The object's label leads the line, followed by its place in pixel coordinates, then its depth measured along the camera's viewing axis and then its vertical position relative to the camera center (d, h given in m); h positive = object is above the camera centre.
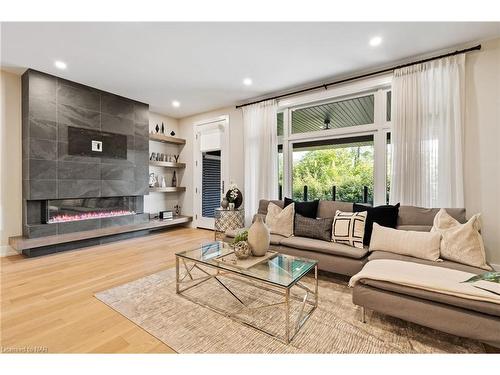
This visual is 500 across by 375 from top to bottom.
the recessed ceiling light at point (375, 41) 2.61 +1.67
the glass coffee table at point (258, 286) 1.75 -1.04
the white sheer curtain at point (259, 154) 4.19 +0.61
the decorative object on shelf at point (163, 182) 5.53 +0.09
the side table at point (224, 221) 4.31 -0.65
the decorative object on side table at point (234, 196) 4.43 -0.19
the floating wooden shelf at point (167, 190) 5.17 -0.08
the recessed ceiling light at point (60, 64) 3.16 +1.71
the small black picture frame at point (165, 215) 5.16 -0.64
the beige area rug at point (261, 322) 1.54 -1.07
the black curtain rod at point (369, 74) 2.70 +1.60
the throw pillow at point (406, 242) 2.15 -0.56
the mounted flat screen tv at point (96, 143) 3.82 +0.77
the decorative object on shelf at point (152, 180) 5.29 +0.15
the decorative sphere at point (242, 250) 2.06 -0.58
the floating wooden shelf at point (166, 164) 5.14 +0.53
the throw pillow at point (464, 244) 2.00 -0.53
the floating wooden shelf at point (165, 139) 5.10 +1.11
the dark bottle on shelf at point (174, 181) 5.84 +0.14
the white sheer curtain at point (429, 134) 2.74 +0.65
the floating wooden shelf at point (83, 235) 3.26 -0.79
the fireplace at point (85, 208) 3.68 -0.39
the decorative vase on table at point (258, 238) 2.13 -0.48
